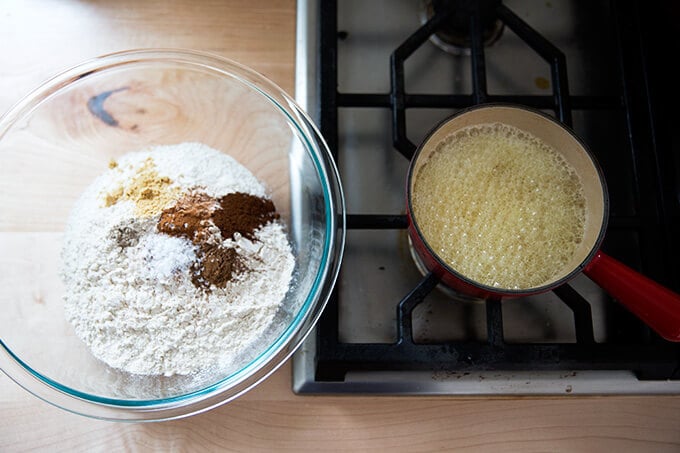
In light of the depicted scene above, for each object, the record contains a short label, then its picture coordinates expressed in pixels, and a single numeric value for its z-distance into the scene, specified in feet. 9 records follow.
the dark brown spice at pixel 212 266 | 1.93
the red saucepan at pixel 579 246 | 1.73
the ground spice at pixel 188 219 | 1.93
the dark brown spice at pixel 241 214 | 1.97
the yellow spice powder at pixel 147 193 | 1.97
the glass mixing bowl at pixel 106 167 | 1.94
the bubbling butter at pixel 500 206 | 1.87
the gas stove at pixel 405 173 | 2.02
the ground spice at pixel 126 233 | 1.94
